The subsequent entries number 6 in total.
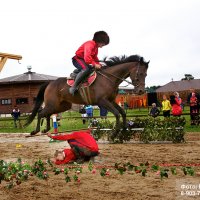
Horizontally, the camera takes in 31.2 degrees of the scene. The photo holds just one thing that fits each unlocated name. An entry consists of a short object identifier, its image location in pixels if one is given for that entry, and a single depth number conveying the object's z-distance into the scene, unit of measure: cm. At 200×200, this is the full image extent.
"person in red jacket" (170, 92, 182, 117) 1480
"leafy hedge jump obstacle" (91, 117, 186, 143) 1200
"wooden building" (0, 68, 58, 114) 4534
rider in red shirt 728
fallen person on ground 774
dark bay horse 770
